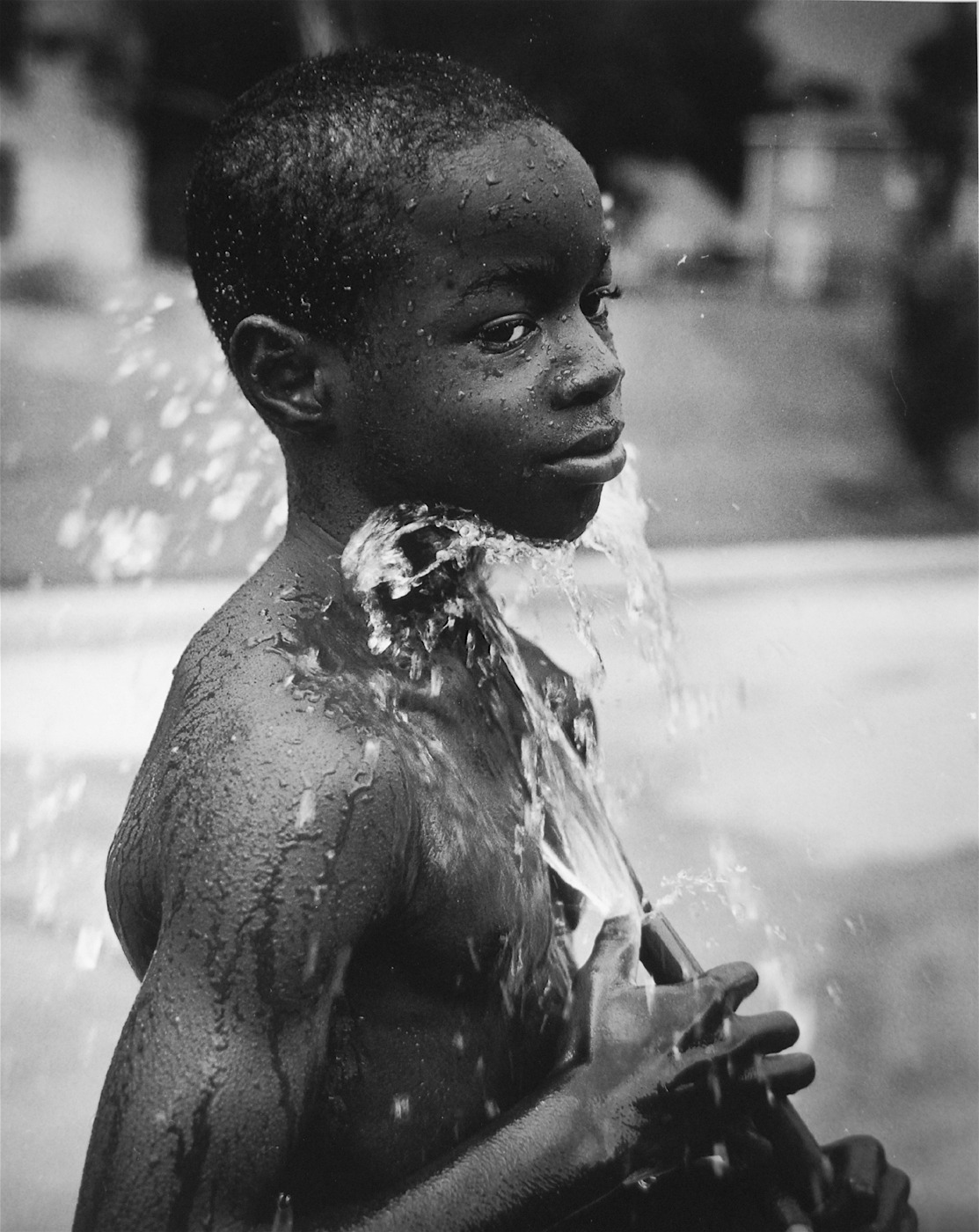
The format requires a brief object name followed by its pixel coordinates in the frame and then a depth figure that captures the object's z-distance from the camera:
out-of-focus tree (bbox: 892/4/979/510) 4.62
